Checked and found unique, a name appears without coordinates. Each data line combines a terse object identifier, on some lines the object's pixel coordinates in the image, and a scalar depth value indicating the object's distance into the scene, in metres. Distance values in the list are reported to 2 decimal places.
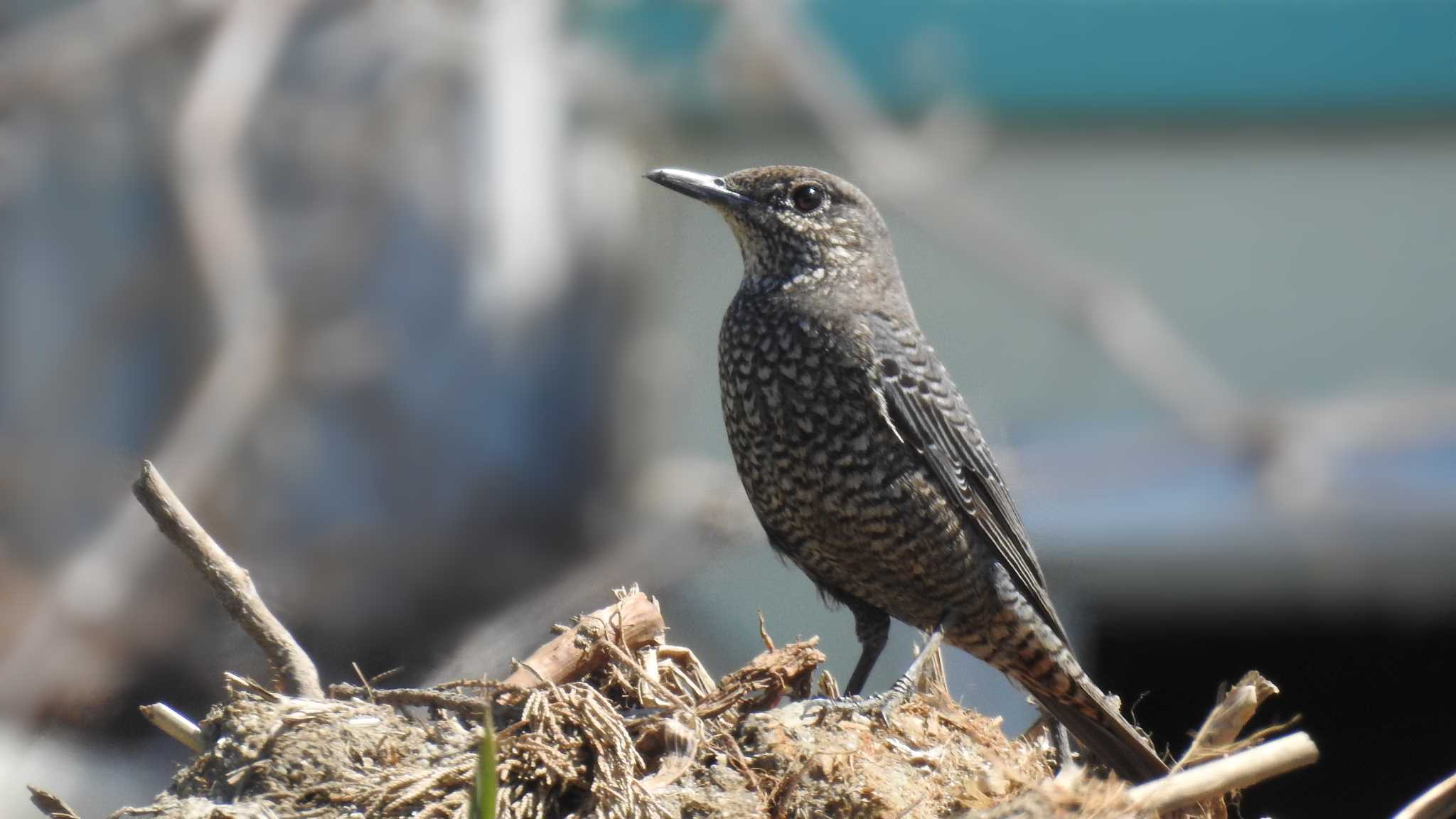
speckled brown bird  5.86
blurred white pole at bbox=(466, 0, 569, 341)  9.76
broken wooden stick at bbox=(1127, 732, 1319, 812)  4.04
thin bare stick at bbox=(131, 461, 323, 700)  4.27
